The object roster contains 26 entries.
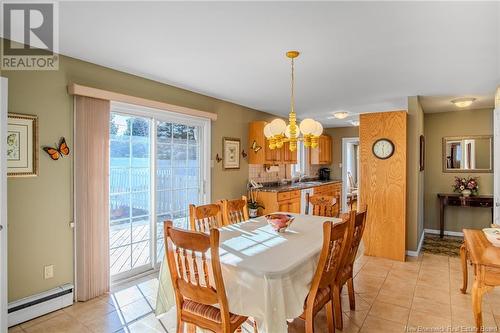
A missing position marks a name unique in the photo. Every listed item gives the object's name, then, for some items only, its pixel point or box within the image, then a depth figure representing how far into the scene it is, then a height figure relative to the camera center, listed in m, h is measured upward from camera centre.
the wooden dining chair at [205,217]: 2.58 -0.47
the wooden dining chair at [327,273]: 1.75 -0.70
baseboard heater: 2.35 -1.18
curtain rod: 2.70 +0.73
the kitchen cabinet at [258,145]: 5.08 +0.38
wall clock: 4.15 +0.27
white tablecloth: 1.57 -0.63
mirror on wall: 5.08 +0.23
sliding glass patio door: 3.23 -0.16
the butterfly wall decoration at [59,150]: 2.58 +0.15
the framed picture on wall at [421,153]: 4.63 +0.22
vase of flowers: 5.06 -0.34
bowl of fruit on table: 2.50 -0.48
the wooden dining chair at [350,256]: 2.15 -0.74
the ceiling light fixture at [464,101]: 4.36 +0.99
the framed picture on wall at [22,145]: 2.34 +0.18
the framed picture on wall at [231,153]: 4.59 +0.23
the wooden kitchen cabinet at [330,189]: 6.27 -0.53
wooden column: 4.07 -0.28
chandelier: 2.65 +0.33
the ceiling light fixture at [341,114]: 5.27 +0.97
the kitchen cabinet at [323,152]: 7.29 +0.38
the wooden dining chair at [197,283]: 1.57 -0.70
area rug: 4.43 -1.29
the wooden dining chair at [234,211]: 2.91 -0.47
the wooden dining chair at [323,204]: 3.50 -0.45
